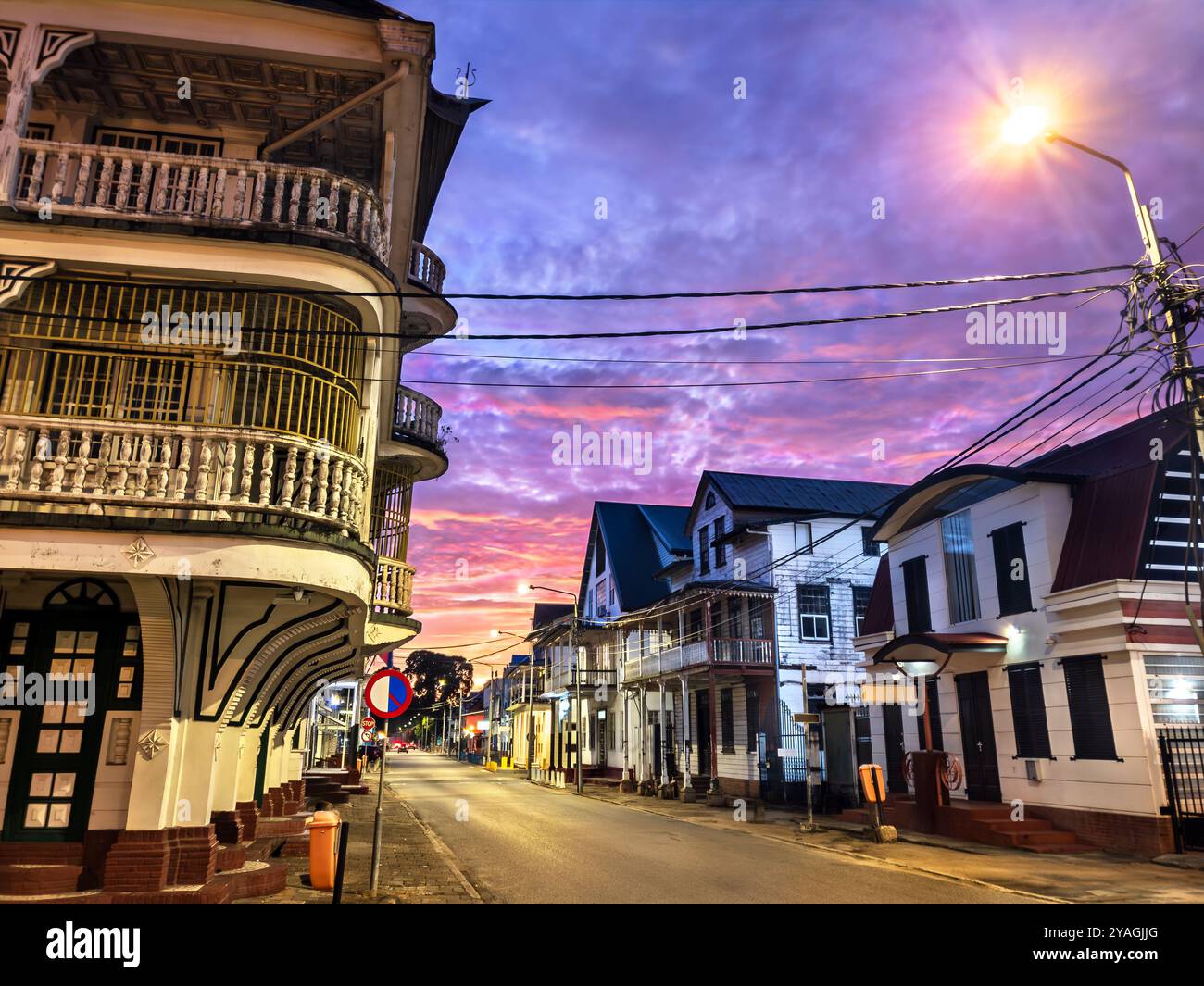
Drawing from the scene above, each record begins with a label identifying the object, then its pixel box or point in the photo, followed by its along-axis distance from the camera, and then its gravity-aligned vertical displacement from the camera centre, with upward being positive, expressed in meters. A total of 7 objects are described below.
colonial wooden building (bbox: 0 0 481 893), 8.88 +3.60
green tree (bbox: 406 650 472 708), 125.88 +5.38
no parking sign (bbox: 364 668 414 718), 12.14 +0.26
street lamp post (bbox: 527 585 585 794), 37.81 +1.41
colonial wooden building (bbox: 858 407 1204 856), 15.70 +1.33
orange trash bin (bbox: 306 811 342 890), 11.52 -1.80
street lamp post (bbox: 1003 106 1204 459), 10.77 +5.91
